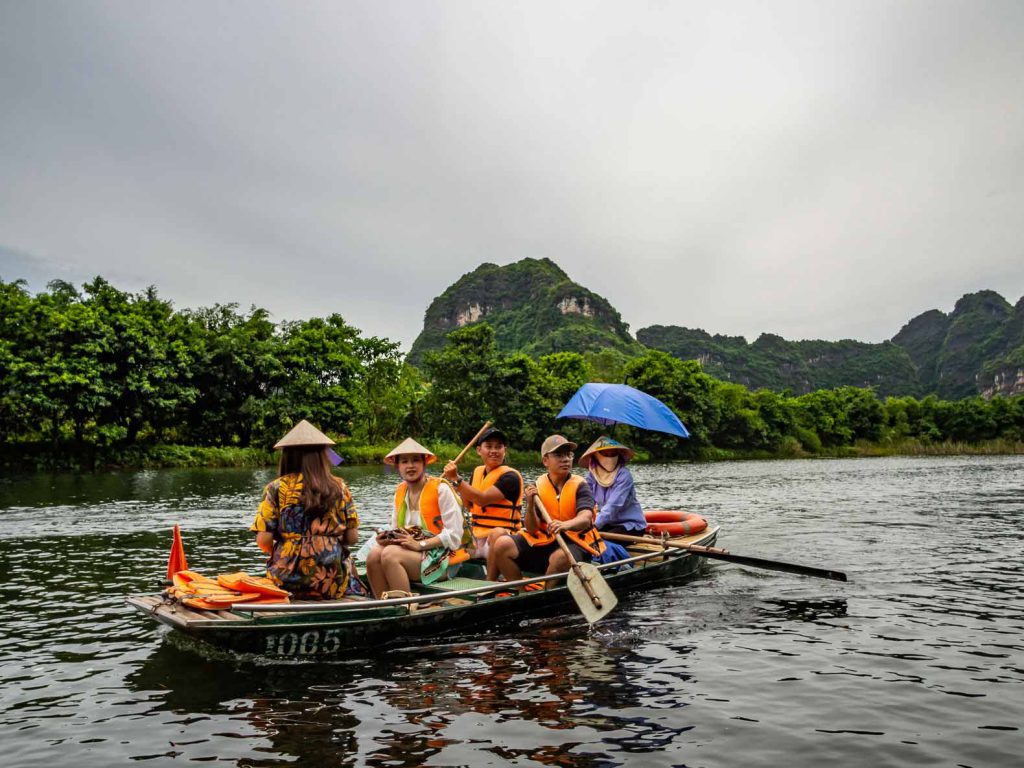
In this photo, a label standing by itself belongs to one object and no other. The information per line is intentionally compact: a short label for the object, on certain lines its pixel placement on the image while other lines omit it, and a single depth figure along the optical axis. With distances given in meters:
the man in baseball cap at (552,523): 8.89
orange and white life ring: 12.94
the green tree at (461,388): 59.59
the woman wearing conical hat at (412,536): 8.14
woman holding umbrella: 10.44
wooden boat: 6.74
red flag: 7.65
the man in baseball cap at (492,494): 9.05
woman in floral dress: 6.86
